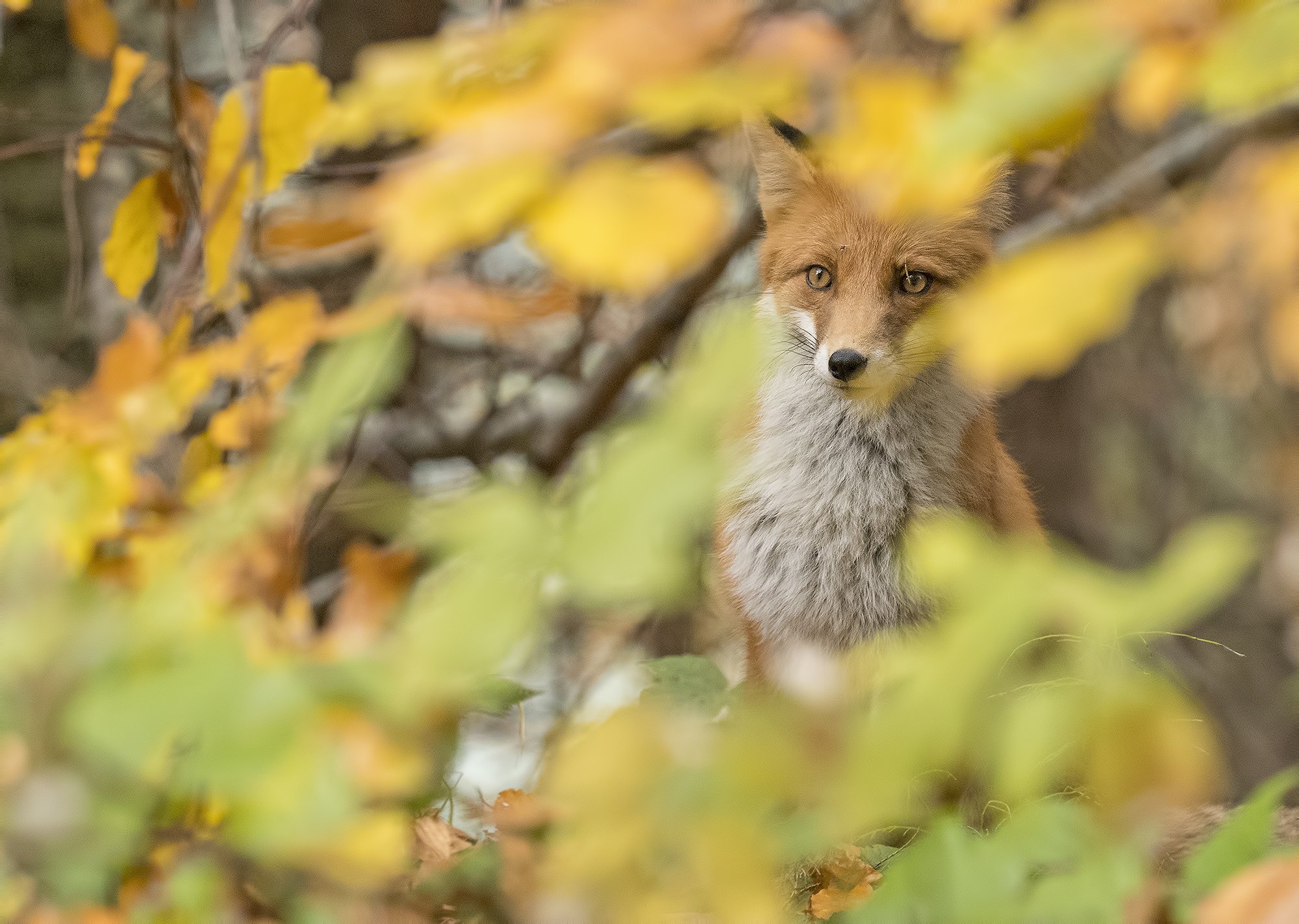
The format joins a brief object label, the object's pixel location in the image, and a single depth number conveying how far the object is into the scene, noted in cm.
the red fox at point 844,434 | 1029
